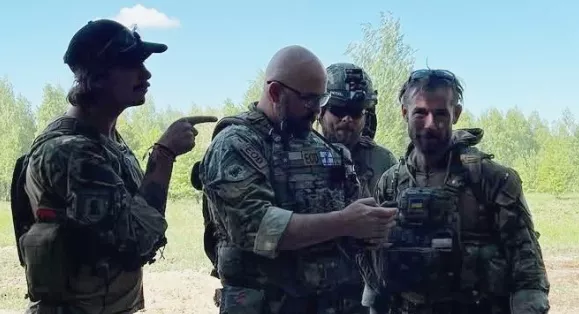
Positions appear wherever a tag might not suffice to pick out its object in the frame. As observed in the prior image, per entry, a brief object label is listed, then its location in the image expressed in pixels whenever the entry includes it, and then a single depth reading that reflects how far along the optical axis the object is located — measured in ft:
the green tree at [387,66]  64.18
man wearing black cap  8.06
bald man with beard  8.36
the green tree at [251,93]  69.78
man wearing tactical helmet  13.35
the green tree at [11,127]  88.02
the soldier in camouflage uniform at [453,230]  9.55
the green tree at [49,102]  86.84
